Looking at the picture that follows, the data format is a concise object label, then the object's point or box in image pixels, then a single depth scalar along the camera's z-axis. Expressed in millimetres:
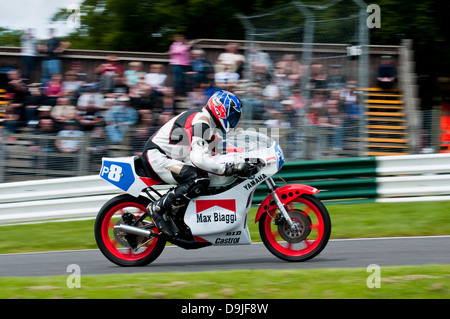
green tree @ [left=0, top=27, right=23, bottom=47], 40781
